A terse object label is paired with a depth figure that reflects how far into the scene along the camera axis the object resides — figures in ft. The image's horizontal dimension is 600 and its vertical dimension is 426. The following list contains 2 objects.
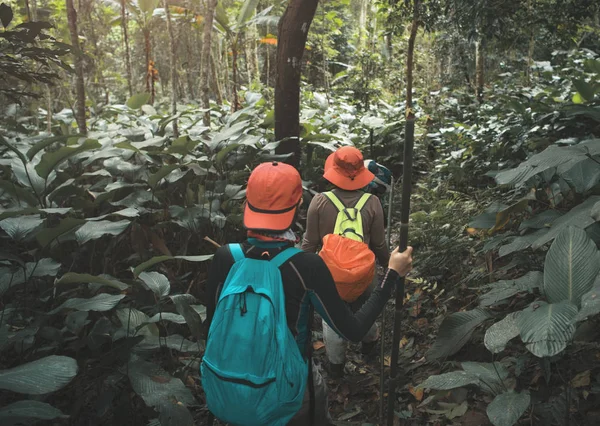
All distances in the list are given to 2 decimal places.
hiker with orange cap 5.02
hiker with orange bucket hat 9.41
